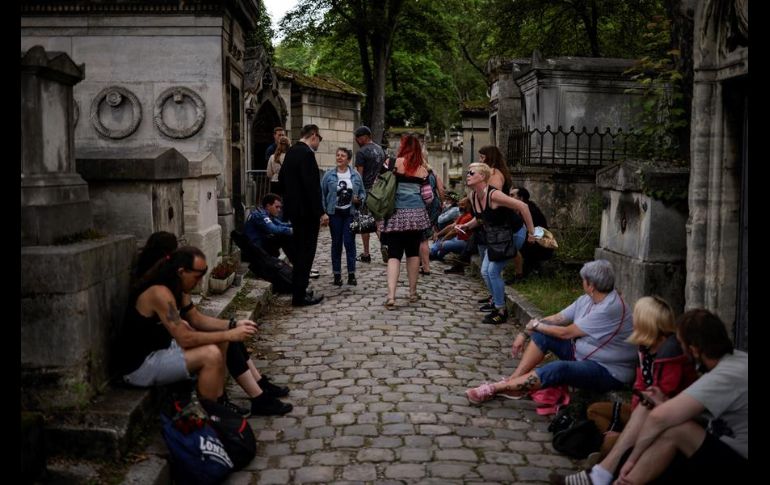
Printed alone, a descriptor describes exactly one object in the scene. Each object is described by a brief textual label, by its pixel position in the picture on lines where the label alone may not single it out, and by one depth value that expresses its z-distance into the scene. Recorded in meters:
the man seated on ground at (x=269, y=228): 10.27
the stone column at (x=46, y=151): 4.65
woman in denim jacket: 10.70
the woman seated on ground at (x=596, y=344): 5.57
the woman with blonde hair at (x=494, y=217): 8.45
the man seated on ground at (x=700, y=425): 3.91
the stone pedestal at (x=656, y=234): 6.47
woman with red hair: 9.32
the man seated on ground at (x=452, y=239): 12.00
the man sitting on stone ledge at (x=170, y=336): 5.11
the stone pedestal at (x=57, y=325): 4.46
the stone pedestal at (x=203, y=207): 8.65
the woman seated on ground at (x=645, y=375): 4.38
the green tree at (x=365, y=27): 26.94
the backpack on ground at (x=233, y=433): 4.79
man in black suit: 9.30
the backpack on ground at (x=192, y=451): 4.55
